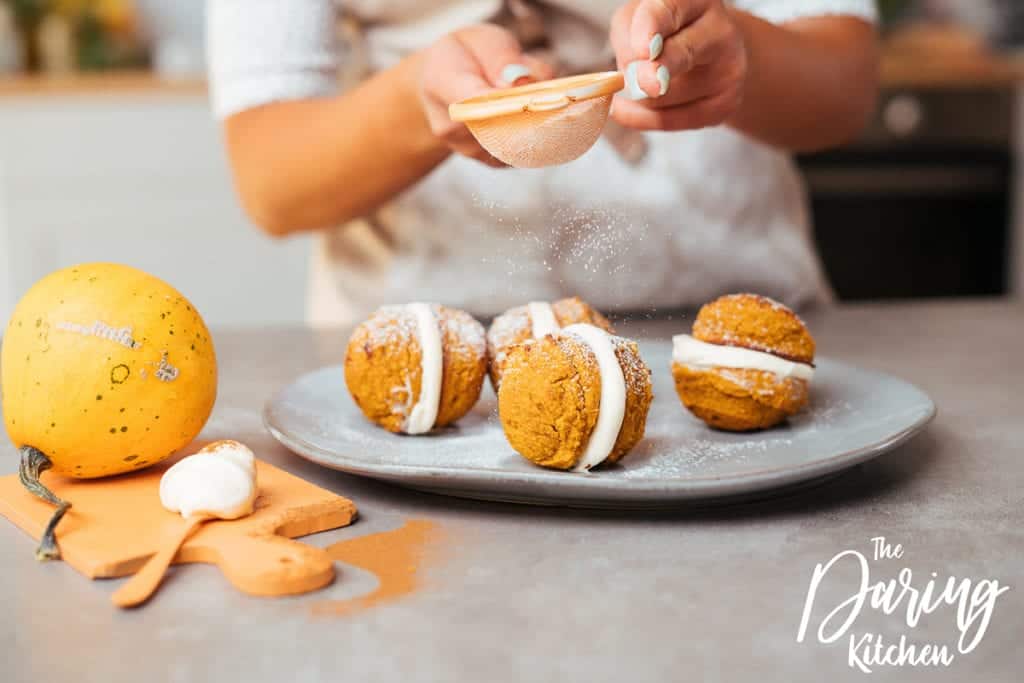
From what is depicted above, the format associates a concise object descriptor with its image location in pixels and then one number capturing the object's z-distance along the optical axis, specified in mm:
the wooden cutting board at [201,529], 573
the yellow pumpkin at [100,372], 696
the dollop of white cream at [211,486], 644
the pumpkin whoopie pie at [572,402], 703
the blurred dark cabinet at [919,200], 2615
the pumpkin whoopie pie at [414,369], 803
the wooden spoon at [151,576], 553
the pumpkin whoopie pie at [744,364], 799
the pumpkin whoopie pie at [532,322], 831
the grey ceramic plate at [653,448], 651
